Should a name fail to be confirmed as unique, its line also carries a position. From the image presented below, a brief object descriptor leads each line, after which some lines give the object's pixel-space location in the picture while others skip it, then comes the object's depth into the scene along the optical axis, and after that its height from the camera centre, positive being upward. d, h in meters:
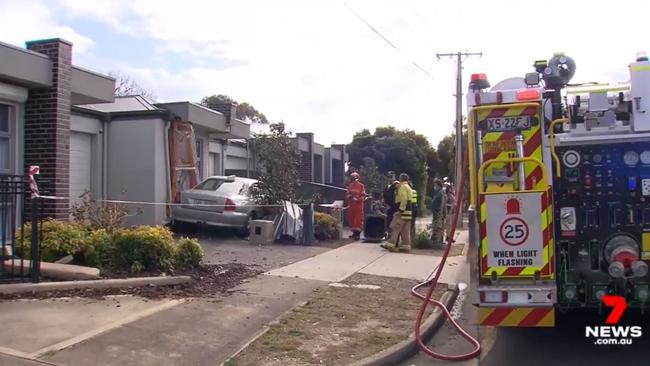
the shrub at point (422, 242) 14.75 -0.97
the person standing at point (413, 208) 13.96 -0.17
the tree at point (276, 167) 14.42 +0.82
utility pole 34.38 +7.28
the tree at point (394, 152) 45.06 +3.52
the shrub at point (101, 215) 9.45 -0.22
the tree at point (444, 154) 53.97 +4.03
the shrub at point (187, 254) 8.77 -0.74
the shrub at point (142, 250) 8.33 -0.65
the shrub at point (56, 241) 8.21 -0.52
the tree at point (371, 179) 25.73 +0.90
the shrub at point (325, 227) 15.08 -0.62
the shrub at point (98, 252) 8.28 -0.67
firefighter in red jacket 16.27 -0.24
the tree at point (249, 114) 54.36 +7.64
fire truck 5.38 +0.04
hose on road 6.03 -1.39
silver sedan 13.67 -0.11
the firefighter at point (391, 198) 14.48 +0.06
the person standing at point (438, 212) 14.90 -0.29
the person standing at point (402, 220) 13.61 -0.43
